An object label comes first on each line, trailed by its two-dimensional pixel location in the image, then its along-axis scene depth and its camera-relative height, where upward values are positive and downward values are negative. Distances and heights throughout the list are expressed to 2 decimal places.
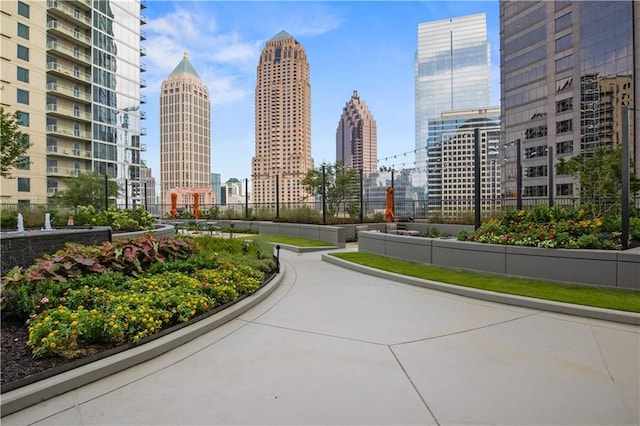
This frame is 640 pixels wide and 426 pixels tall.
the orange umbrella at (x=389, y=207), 19.08 -0.13
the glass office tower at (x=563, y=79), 47.44 +18.57
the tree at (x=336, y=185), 21.06 +1.16
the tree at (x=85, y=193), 26.98 +1.06
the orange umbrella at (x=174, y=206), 28.27 +0.01
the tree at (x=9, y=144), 17.42 +3.06
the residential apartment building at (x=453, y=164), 29.23 +3.22
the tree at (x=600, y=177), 15.01 +1.14
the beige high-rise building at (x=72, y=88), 40.91 +15.32
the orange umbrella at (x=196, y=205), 24.67 +0.03
